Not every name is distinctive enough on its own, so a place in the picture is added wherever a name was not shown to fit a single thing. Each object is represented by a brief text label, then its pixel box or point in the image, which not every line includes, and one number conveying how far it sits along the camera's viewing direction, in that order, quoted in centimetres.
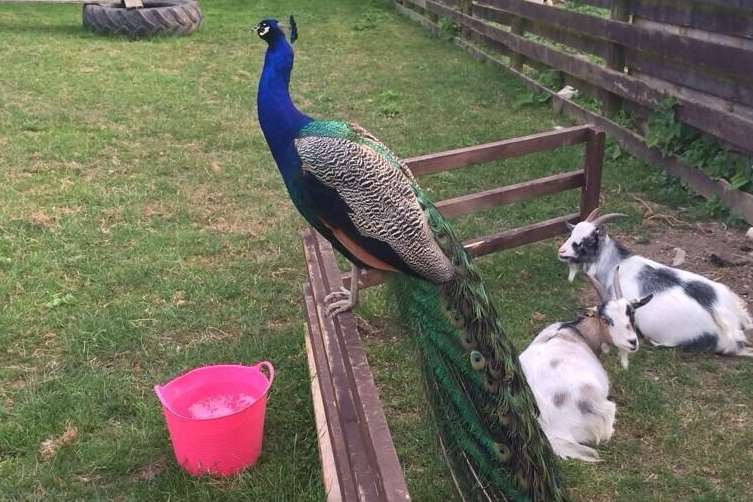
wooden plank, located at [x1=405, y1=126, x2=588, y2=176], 430
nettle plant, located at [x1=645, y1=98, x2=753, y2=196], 534
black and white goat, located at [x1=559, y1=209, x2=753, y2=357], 389
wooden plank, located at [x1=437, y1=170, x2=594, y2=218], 450
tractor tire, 1154
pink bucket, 296
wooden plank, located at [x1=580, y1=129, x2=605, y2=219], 491
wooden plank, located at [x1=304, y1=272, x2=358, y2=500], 233
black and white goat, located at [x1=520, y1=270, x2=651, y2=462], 325
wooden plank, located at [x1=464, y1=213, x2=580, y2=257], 461
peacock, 261
